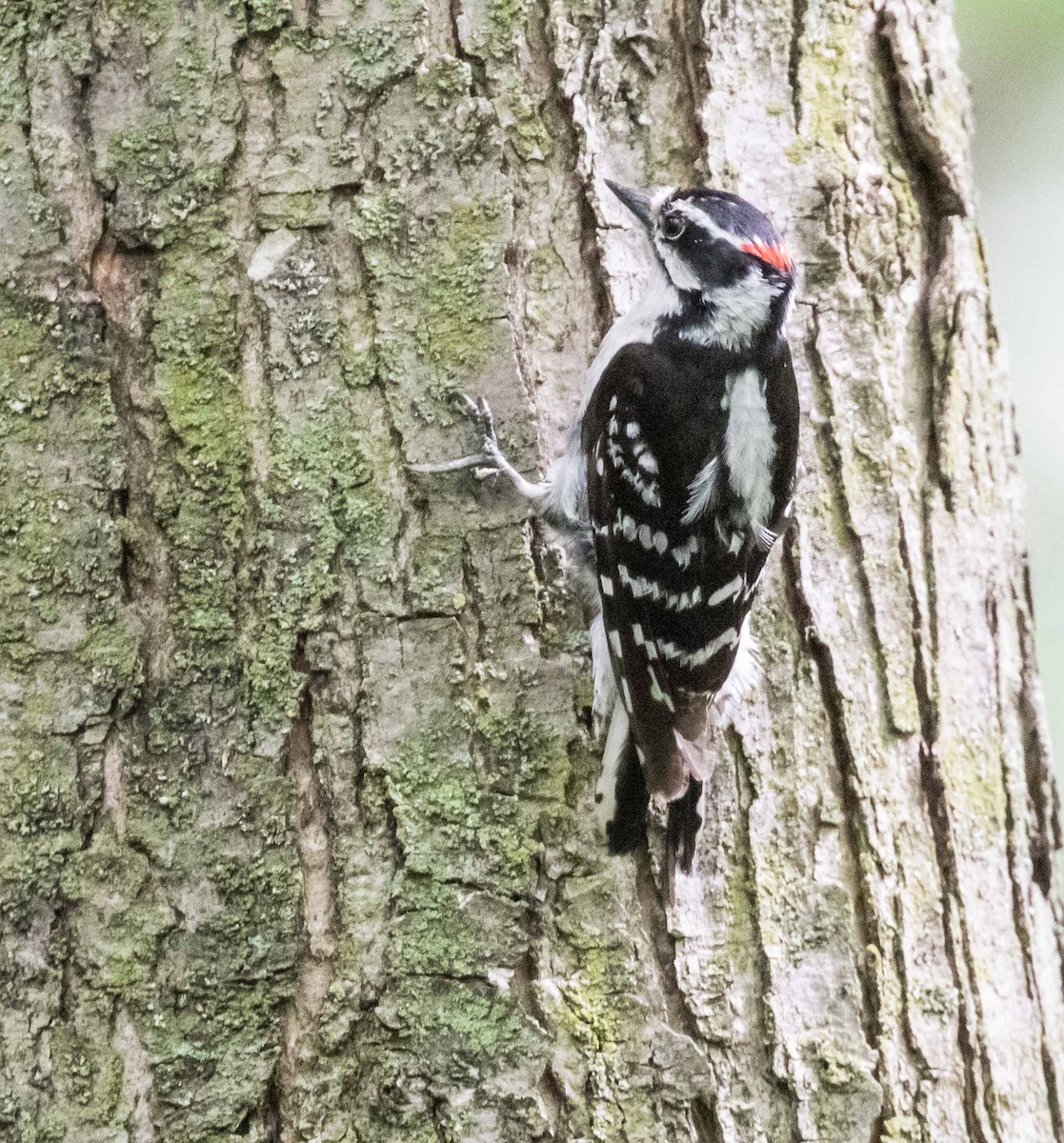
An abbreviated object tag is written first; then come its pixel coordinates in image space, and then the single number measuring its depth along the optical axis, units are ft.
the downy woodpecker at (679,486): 14.70
